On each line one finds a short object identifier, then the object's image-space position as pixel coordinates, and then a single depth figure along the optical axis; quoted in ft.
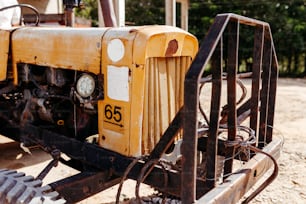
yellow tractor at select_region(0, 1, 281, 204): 6.97
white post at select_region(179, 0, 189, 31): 33.40
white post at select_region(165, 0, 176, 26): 25.94
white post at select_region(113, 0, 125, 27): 19.93
